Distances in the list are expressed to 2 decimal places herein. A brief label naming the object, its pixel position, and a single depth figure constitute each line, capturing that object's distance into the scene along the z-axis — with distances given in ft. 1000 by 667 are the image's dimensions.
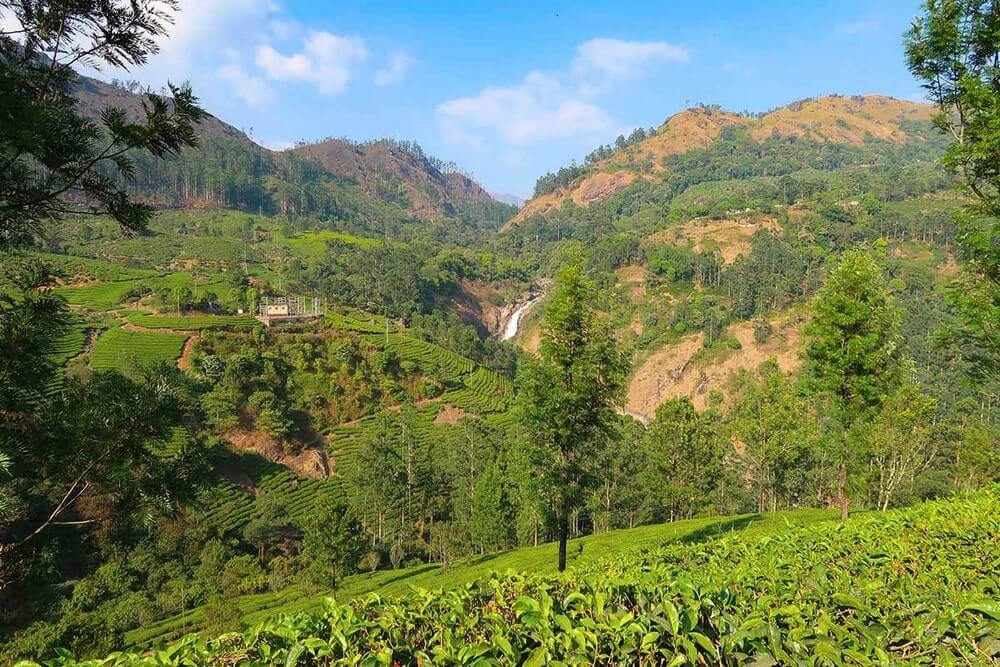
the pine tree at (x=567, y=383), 45.57
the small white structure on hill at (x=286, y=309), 245.96
